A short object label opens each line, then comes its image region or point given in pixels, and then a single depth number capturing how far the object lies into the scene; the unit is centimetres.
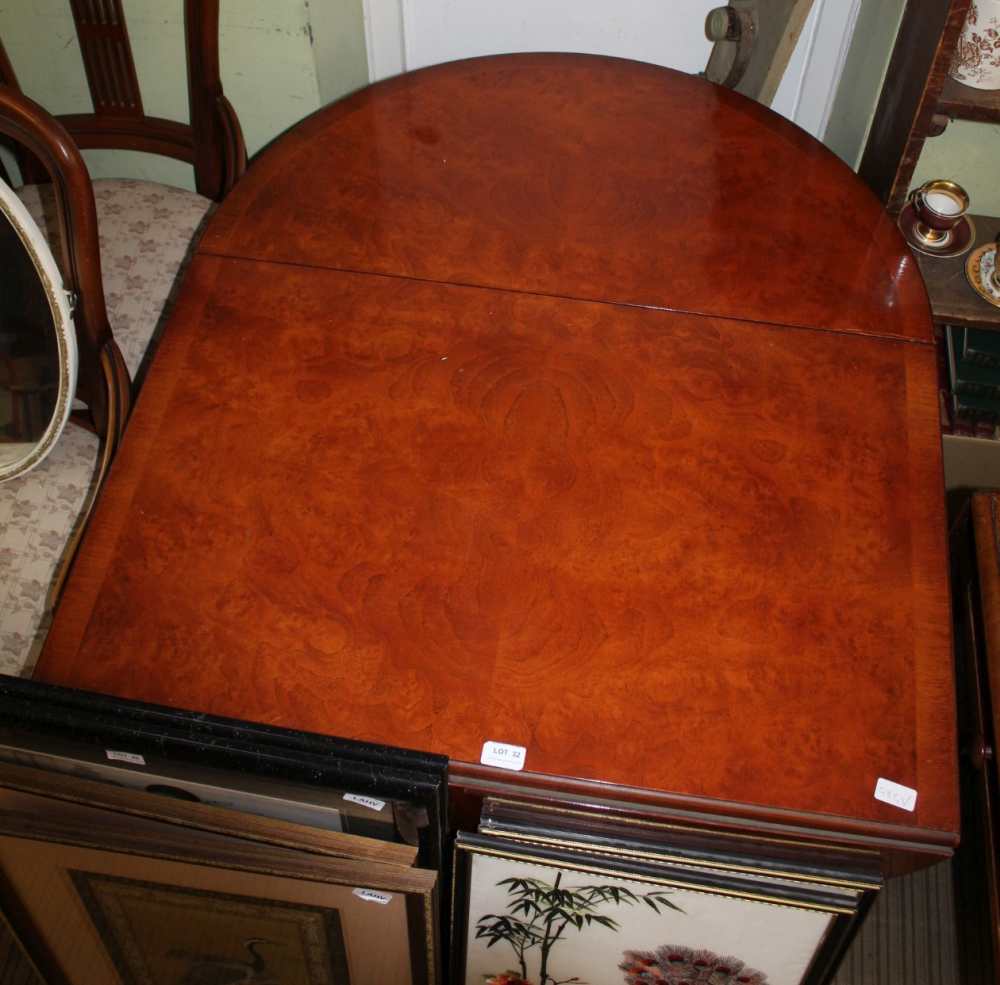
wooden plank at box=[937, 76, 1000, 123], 149
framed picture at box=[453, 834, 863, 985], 111
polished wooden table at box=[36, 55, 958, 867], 108
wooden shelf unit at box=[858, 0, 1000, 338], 143
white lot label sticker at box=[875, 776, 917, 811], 105
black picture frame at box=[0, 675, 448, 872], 98
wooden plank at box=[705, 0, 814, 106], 167
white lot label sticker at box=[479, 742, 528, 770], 105
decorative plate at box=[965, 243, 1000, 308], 165
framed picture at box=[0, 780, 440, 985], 111
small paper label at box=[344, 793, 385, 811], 101
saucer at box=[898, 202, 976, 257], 170
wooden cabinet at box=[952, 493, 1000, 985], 130
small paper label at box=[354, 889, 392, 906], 114
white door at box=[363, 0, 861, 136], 203
